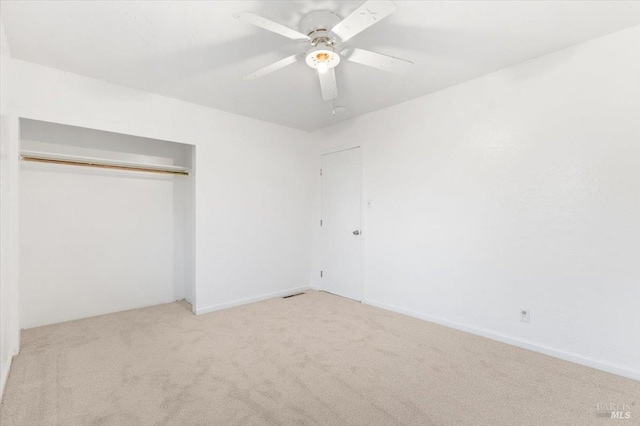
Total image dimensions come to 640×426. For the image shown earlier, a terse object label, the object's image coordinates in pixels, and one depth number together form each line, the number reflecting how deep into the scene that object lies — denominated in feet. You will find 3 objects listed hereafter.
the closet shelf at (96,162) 9.83
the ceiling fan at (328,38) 5.35
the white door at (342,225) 13.55
